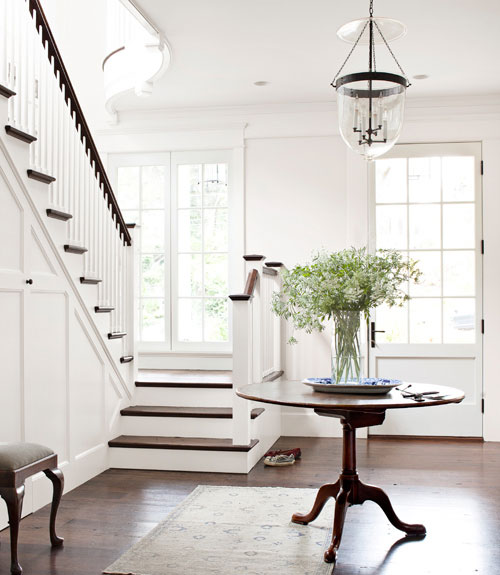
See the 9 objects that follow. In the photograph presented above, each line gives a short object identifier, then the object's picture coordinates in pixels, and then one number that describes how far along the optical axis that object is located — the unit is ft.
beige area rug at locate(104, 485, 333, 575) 9.94
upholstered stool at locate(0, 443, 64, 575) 9.61
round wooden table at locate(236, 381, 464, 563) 9.61
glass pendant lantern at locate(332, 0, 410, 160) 10.60
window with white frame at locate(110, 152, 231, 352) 21.24
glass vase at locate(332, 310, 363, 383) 10.81
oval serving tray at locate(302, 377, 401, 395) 10.39
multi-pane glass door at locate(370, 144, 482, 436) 19.77
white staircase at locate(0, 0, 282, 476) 12.67
